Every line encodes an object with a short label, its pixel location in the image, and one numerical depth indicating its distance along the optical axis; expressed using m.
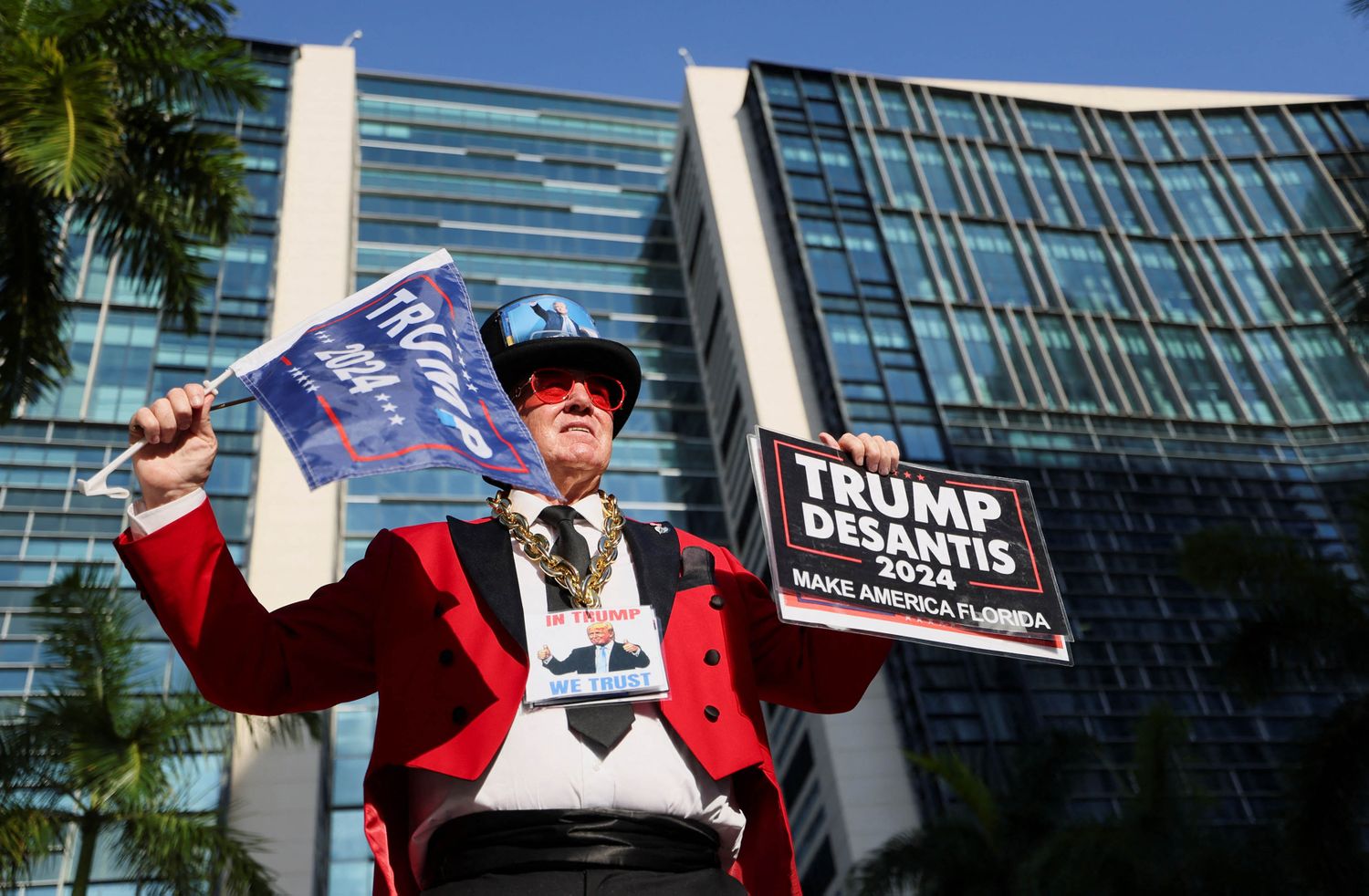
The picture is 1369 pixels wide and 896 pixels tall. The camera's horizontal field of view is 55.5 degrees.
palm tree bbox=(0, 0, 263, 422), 10.20
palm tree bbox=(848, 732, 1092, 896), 21.19
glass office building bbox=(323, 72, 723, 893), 47.47
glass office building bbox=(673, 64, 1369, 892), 34.94
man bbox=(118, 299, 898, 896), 2.71
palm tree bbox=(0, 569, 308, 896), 12.88
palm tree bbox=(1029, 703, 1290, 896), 18.27
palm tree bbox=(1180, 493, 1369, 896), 16.03
